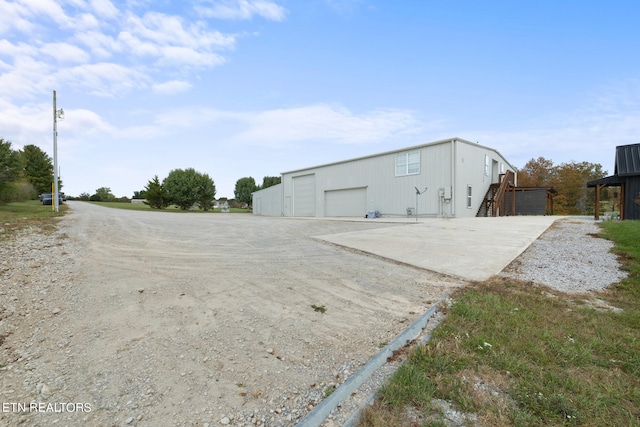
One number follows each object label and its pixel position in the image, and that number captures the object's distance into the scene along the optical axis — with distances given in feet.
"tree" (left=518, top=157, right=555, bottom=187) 127.03
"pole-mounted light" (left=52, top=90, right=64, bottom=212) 51.76
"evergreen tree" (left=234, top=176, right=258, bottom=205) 189.06
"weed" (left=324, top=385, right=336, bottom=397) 7.08
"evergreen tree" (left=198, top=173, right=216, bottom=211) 129.08
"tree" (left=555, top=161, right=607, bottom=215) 118.83
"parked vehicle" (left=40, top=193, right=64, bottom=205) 93.40
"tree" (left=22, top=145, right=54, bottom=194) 130.00
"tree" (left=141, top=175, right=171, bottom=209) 122.42
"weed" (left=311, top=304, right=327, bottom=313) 12.59
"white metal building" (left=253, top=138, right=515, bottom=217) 57.67
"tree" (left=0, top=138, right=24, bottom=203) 51.83
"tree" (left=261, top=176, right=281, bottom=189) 197.98
